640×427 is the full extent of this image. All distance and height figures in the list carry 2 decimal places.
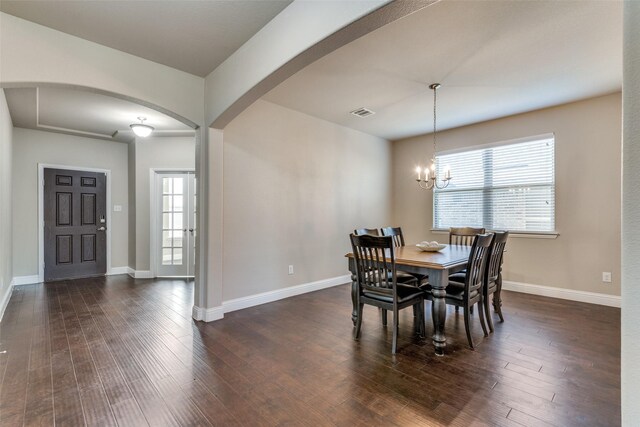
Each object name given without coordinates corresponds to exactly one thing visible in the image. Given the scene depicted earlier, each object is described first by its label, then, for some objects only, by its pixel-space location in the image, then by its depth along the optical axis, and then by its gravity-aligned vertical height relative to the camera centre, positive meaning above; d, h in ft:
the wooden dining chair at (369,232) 11.74 -0.83
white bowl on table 10.94 -1.33
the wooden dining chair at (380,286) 8.37 -2.26
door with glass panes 18.63 -0.85
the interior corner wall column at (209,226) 11.03 -0.58
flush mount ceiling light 14.88 +4.15
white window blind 14.39 +1.23
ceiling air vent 14.15 +4.86
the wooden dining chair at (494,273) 9.64 -2.08
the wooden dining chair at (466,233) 12.81 -0.94
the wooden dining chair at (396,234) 13.05 -1.02
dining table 8.36 -1.74
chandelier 11.53 +1.77
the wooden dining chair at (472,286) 8.63 -2.34
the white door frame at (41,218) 17.19 -0.44
